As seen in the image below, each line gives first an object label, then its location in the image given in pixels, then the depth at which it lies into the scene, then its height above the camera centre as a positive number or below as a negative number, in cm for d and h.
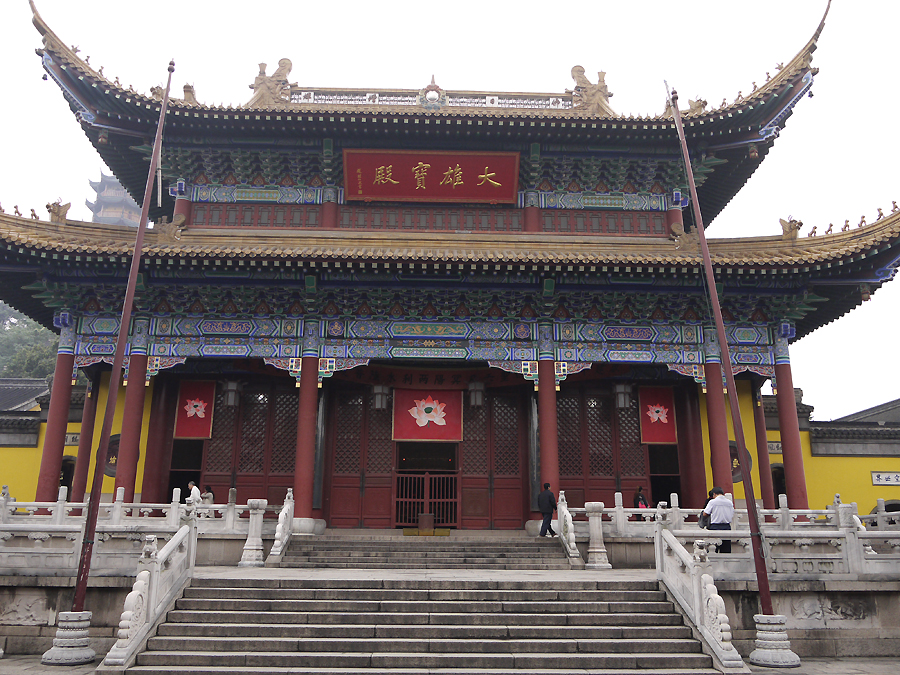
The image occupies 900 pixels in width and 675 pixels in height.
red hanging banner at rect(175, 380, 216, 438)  1521 +163
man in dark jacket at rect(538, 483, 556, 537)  1248 -46
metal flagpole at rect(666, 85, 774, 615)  832 +55
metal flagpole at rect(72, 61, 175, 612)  797 +57
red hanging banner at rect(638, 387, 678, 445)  1554 +161
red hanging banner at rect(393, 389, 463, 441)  1524 +154
